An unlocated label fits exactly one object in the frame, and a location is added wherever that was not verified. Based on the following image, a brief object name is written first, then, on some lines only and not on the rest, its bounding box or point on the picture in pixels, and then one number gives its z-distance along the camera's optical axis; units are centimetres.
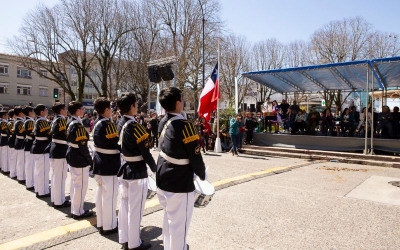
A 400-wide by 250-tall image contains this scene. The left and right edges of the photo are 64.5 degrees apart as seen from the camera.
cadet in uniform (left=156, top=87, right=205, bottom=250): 333
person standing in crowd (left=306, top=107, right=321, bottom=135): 1603
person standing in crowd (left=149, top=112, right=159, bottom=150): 1659
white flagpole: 1526
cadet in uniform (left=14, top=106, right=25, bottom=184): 856
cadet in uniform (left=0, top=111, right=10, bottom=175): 994
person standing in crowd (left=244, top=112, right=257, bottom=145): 1588
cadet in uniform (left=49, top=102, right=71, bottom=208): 610
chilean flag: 1385
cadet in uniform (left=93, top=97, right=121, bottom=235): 461
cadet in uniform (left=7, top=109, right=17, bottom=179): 927
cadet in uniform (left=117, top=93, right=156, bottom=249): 405
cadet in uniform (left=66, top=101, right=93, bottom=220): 540
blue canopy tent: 1269
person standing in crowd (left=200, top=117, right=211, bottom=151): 1575
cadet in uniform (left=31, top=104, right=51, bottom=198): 684
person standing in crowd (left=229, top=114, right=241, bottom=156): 1390
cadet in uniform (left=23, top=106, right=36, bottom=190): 763
